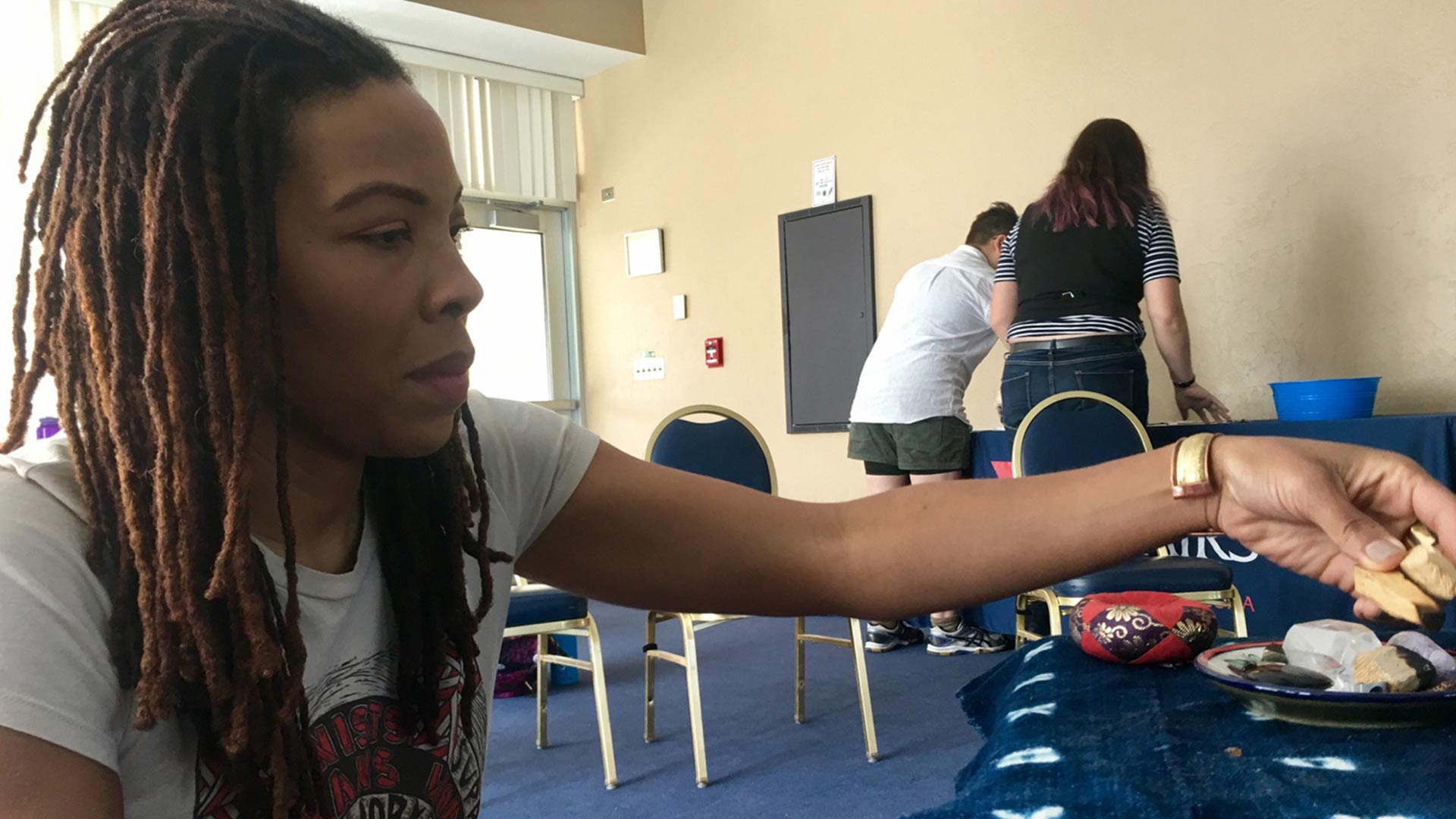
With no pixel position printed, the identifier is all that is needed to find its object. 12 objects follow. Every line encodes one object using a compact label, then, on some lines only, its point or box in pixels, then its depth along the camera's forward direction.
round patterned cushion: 1.13
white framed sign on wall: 5.64
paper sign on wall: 4.80
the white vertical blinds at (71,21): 4.54
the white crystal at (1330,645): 0.93
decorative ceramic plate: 0.85
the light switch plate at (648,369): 5.71
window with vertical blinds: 5.52
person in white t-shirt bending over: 3.49
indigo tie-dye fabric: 0.73
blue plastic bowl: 2.91
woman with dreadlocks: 0.63
